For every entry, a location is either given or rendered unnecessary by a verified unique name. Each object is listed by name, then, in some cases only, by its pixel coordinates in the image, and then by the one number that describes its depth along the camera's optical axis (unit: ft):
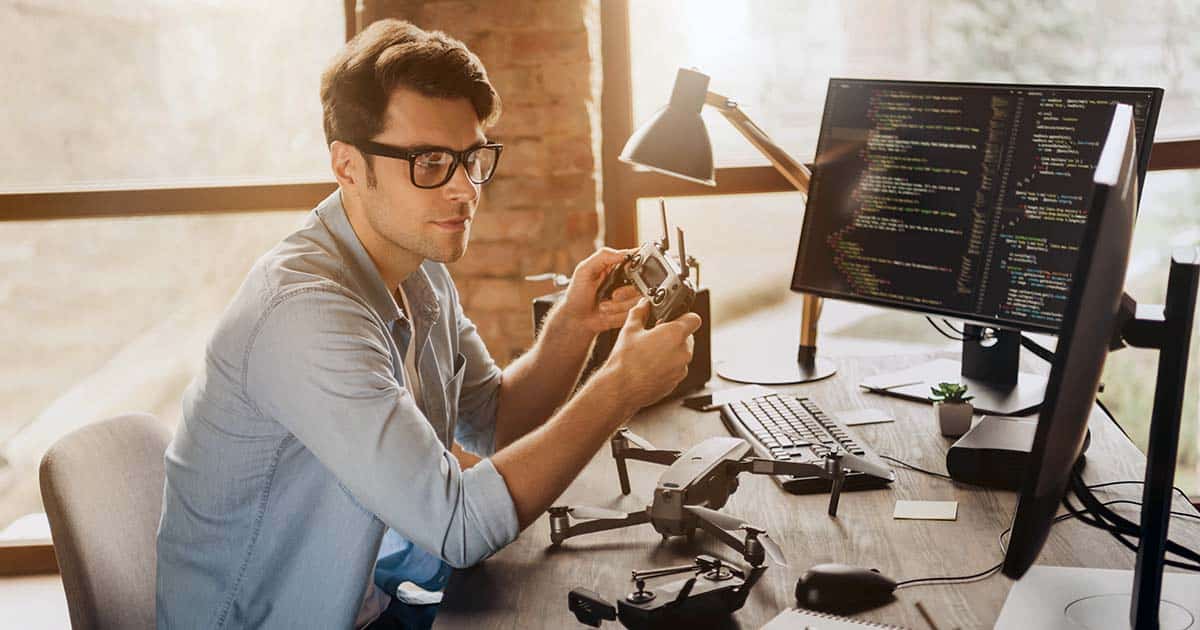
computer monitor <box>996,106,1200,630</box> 2.63
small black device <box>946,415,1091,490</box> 4.76
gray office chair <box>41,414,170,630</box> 4.35
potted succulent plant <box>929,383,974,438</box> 5.46
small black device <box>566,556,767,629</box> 3.54
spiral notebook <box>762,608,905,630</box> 3.50
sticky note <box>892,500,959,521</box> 4.46
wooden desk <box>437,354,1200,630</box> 3.75
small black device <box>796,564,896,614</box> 3.67
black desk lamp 6.24
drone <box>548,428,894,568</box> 4.15
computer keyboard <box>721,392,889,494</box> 4.83
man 4.02
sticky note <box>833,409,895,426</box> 5.76
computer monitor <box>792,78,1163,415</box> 5.36
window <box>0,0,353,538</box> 8.65
